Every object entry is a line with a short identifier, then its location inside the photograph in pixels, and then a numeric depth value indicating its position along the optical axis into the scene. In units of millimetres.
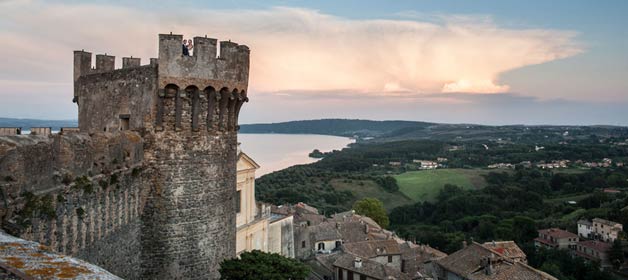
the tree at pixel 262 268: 13562
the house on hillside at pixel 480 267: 35056
